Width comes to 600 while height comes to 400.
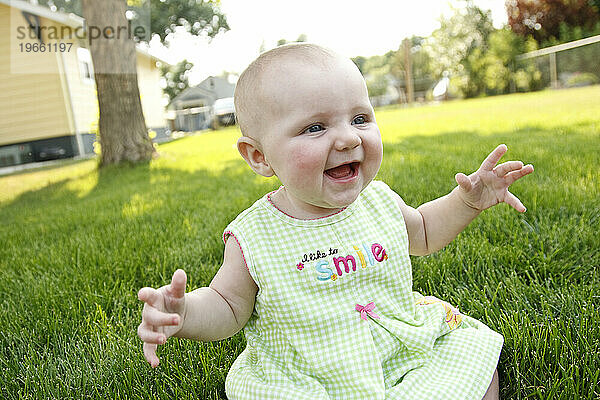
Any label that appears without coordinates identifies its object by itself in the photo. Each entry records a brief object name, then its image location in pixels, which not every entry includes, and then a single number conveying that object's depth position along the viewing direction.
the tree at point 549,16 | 24.61
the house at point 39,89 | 13.17
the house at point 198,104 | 29.62
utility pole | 29.70
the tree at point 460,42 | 28.22
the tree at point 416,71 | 46.84
